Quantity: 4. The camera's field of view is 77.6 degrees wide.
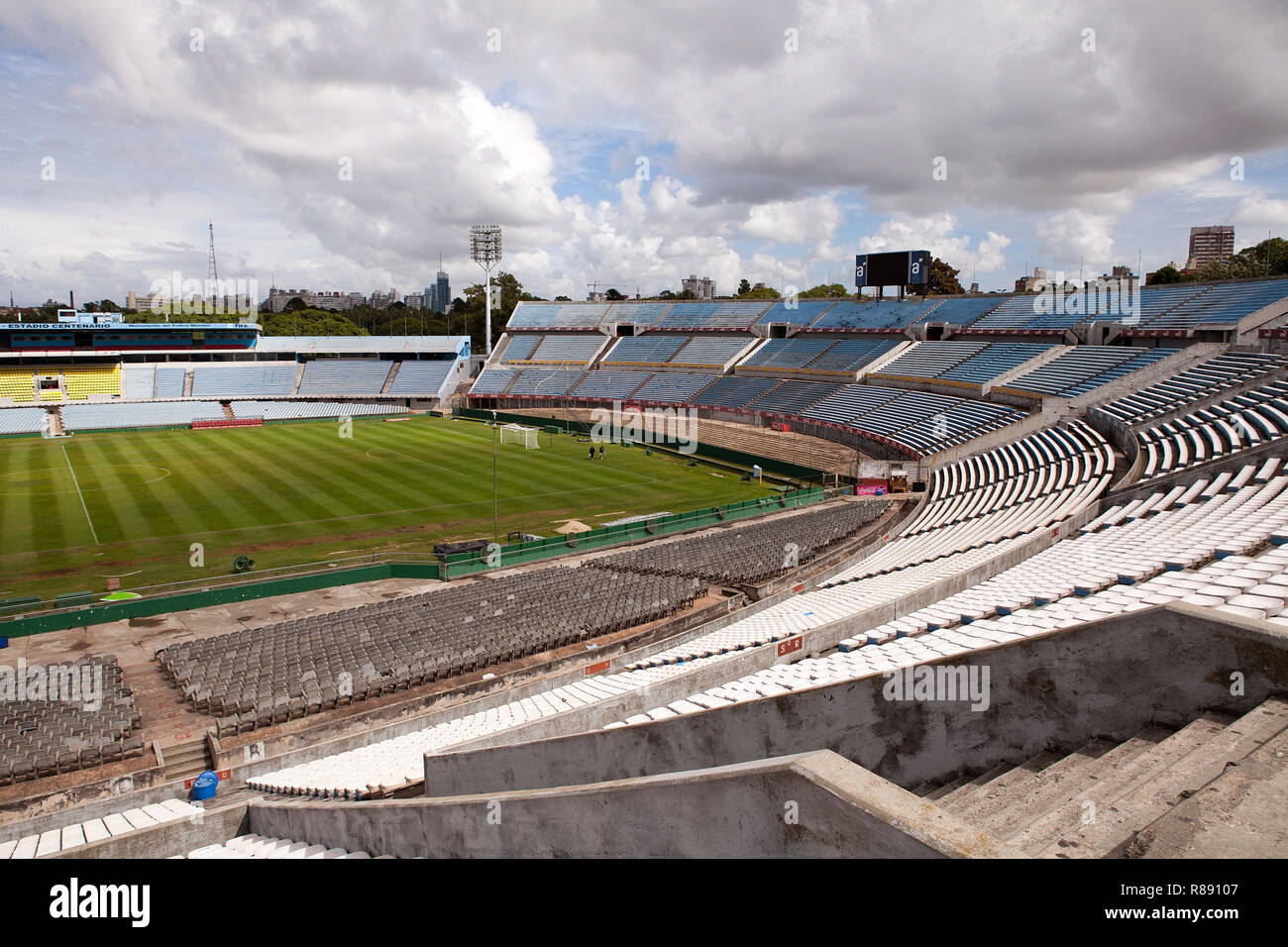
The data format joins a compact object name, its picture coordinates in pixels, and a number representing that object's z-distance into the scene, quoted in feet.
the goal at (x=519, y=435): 213.23
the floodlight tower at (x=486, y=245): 350.23
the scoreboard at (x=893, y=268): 238.68
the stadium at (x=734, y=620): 21.27
